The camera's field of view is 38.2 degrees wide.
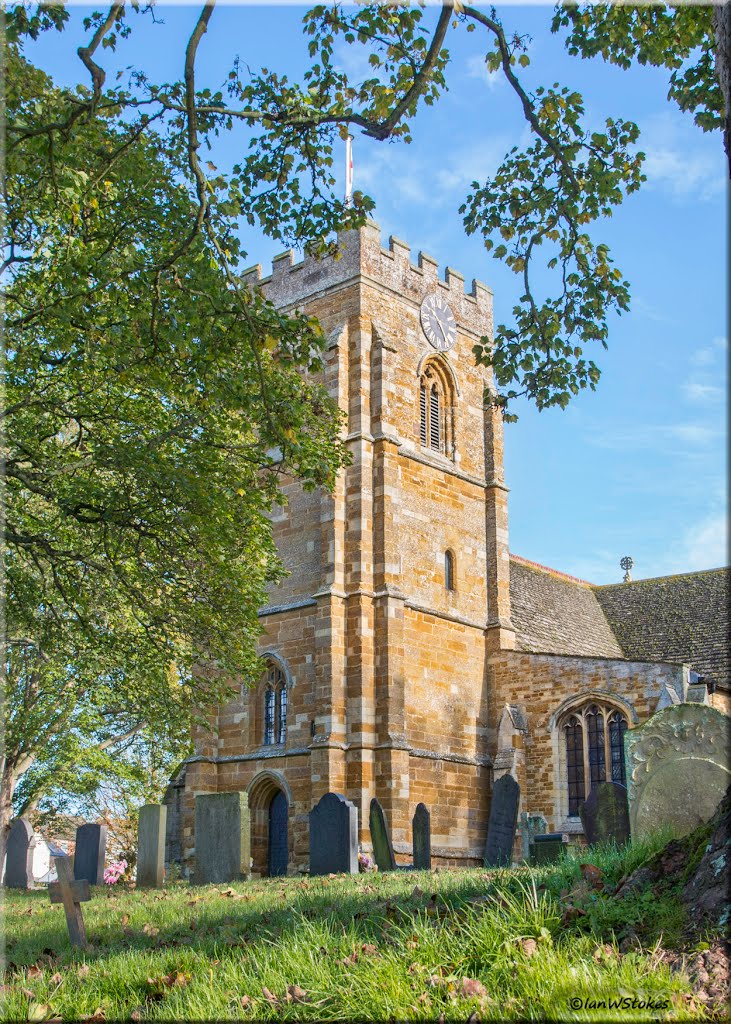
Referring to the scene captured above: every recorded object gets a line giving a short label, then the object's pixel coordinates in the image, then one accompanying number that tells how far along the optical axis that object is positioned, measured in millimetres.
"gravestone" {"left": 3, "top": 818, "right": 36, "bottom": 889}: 19772
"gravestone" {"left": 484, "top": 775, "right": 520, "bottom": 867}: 15133
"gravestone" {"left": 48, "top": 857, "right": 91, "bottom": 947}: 8258
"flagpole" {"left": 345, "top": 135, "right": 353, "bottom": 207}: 25906
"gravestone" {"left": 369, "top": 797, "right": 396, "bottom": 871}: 15266
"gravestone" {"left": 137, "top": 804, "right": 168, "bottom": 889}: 16000
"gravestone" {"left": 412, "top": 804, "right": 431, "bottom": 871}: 15616
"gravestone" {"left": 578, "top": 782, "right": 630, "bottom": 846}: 12734
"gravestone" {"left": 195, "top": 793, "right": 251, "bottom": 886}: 13648
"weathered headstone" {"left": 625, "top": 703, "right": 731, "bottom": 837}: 10117
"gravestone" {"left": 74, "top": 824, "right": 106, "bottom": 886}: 17094
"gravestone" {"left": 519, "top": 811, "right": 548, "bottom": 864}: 19177
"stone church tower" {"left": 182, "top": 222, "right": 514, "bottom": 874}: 22484
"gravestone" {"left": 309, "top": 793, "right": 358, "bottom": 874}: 12992
